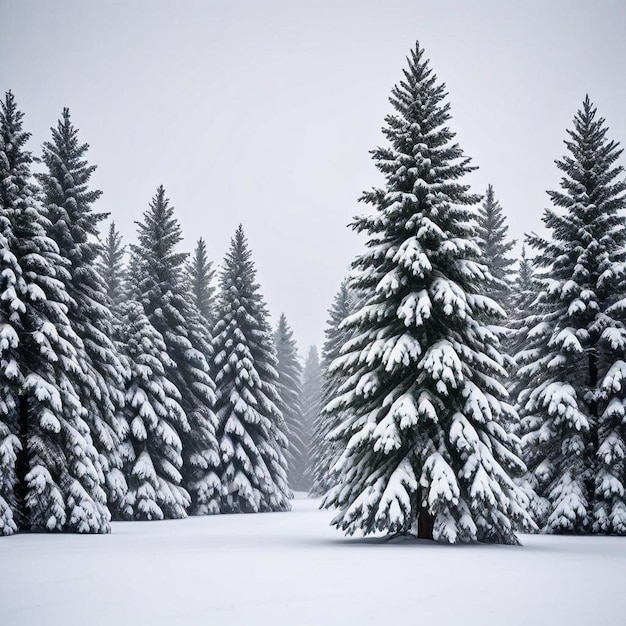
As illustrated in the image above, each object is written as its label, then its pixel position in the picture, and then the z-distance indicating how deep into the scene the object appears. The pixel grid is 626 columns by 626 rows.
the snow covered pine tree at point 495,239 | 34.53
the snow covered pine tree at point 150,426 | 29.78
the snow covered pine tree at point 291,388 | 63.69
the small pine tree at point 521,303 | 28.58
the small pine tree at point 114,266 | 45.78
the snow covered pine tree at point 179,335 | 34.78
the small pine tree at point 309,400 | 70.75
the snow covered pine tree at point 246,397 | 37.56
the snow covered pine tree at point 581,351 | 22.23
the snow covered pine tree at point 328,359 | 46.28
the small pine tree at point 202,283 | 46.75
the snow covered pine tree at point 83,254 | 25.30
